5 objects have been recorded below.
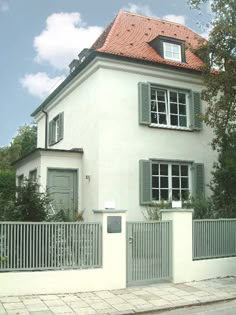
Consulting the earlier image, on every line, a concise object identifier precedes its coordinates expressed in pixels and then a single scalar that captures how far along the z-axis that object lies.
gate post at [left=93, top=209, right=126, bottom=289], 7.79
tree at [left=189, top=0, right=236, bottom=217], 10.95
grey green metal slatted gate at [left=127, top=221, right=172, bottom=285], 8.09
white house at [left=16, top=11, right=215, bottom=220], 11.90
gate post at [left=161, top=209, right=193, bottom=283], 8.47
